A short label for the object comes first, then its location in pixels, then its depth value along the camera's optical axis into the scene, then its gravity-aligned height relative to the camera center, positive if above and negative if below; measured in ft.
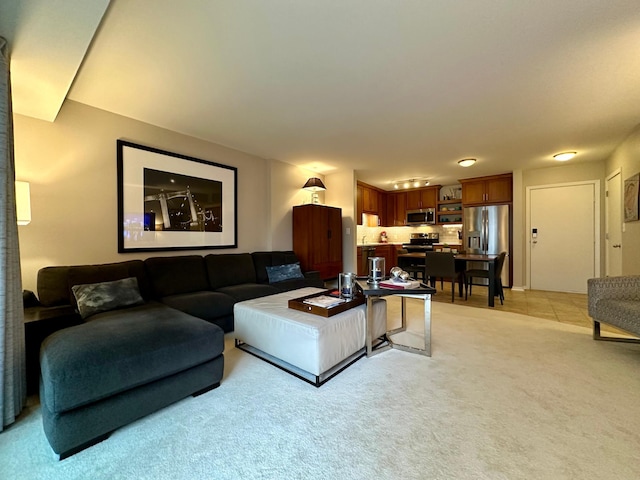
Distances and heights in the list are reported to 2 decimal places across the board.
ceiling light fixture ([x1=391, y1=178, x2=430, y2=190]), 20.54 +4.26
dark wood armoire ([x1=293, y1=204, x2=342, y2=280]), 15.48 -0.04
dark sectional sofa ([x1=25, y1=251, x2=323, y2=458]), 4.28 -2.08
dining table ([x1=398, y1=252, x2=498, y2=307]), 13.24 -1.49
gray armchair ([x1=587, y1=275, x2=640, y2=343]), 7.42 -2.09
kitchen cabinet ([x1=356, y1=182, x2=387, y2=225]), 20.81 +2.97
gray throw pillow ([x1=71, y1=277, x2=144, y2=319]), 7.37 -1.65
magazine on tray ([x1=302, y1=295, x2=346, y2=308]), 7.23 -1.84
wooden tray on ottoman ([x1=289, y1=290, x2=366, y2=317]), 6.82 -1.88
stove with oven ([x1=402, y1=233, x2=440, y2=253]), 22.34 -0.55
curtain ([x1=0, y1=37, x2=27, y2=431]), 4.78 -0.75
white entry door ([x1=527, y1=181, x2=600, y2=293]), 16.01 -0.14
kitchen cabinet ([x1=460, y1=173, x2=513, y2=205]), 18.58 +3.30
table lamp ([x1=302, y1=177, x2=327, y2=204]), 15.92 +3.14
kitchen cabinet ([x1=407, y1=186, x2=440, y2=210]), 22.66 +3.31
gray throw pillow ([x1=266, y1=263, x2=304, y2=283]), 12.92 -1.75
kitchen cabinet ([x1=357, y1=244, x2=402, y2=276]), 19.95 -1.52
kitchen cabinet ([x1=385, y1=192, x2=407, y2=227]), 24.26 +2.54
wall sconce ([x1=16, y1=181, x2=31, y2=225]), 6.60 +0.97
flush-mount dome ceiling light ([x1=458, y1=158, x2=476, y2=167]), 15.17 +4.26
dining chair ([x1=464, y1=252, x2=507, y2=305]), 13.92 -2.17
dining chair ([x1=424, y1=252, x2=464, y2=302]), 14.25 -1.68
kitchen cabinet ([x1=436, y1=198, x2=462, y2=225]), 21.62 +1.95
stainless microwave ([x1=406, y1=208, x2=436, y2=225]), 22.54 +1.66
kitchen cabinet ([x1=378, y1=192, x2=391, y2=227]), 24.00 +2.42
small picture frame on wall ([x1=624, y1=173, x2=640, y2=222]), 10.52 +1.46
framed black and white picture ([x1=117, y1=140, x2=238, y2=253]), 10.00 +1.61
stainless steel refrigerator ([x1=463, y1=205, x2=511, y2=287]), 18.42 +0.23
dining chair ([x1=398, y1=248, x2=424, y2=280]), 16.92 -2.12
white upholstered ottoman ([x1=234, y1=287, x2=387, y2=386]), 6.33 -2.60
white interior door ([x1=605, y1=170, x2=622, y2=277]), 12.80 +0.39
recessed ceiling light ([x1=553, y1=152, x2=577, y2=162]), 14.16 +4.25
